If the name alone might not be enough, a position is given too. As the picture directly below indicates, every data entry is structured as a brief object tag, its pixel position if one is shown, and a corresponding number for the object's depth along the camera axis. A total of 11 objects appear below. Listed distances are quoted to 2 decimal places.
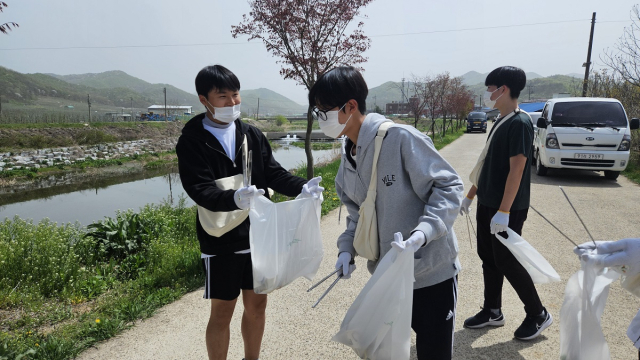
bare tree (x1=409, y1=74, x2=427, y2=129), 23.00
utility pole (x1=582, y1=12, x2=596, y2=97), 22.62
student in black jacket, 2.20
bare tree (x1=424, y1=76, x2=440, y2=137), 24.54
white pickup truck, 9.29
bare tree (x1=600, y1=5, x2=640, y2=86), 11.70
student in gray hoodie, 1.74
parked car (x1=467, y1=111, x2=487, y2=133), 32.03
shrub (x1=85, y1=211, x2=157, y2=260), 5.07
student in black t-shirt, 2.67
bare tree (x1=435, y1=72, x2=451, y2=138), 25.84
